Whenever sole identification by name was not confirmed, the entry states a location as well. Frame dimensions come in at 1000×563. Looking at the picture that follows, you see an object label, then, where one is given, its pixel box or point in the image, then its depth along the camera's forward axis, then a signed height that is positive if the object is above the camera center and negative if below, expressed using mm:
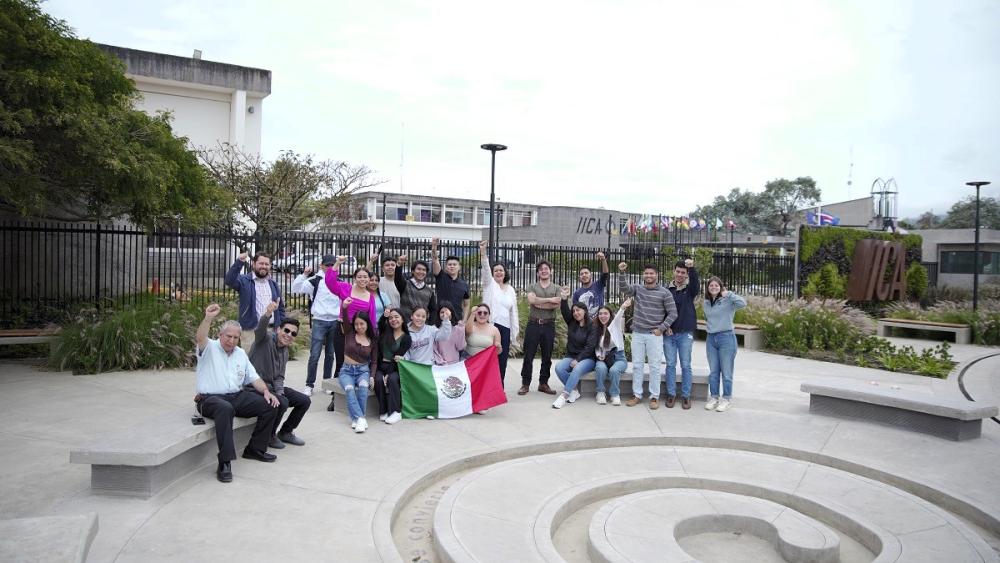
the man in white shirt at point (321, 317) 8133 -746
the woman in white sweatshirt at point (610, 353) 8352 -1142
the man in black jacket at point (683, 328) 8148 -780
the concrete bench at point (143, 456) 4766 -1494
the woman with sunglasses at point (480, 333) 7934 -879
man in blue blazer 7500 -388
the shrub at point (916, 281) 24297 -414
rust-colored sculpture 21281 -97
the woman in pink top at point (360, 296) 7664 -460
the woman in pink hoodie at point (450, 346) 7727 -1022
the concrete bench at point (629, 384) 8633 -1593
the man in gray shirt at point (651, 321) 8047 -705
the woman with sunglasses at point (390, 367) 7301 -1220
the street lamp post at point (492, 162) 14438 +2321
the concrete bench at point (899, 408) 7086 -1579
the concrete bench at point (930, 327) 16375 -1449
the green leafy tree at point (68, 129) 8297 +1653
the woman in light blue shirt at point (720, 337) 8008 -885
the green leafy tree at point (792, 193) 74938 +8565
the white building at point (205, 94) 26969 +6905
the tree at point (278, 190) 21516 +2201
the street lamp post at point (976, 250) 19411 +614
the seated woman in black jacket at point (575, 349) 8359 -1114
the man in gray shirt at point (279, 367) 6098 -1040
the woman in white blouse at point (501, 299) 8516 -498
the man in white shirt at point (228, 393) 5367 -1187
